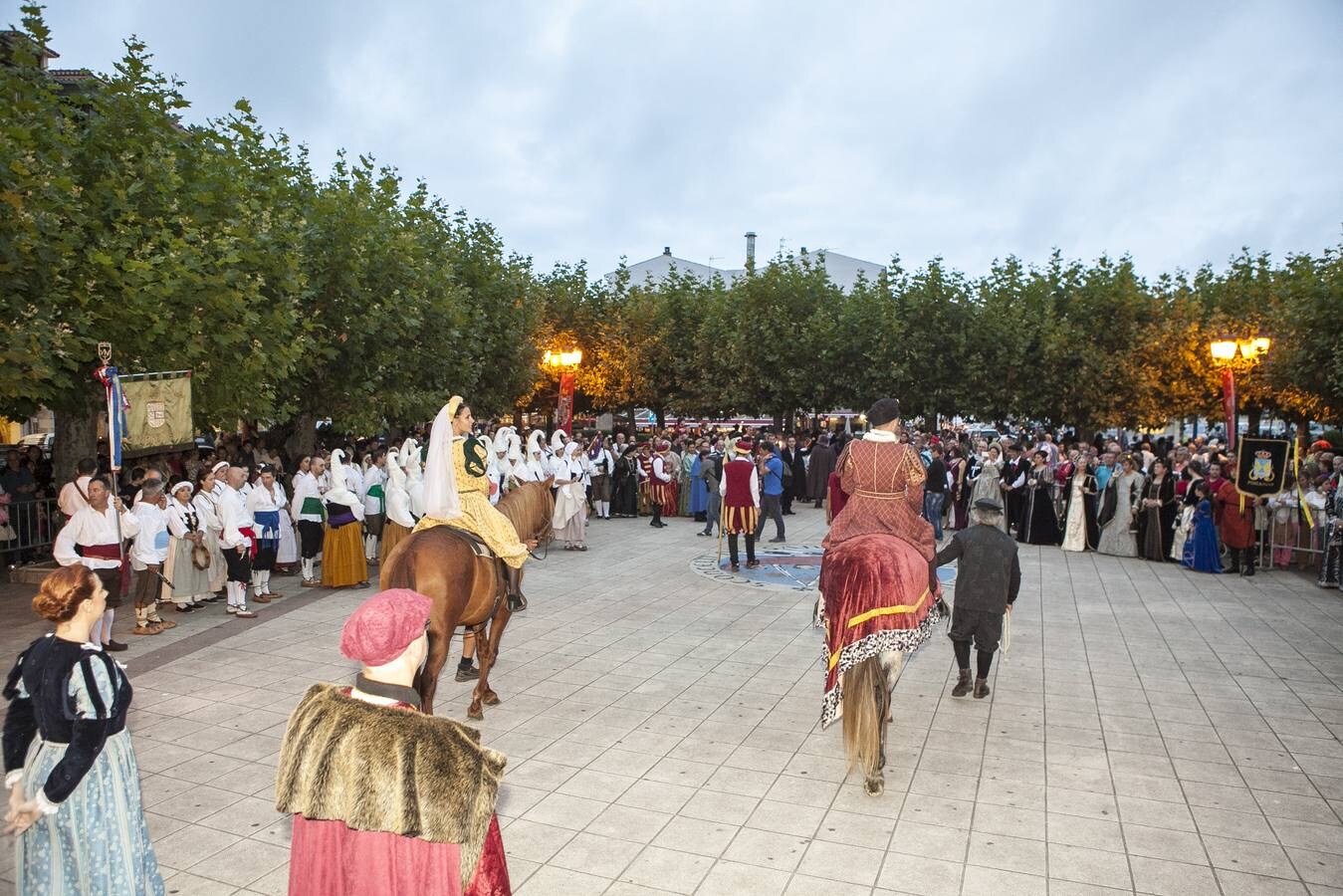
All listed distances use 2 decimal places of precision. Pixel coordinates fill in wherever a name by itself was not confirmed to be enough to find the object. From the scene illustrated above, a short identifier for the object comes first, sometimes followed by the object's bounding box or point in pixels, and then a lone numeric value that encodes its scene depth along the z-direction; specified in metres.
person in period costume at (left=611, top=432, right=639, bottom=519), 23.05
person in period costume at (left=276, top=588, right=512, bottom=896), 2.89
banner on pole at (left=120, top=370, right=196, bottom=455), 12.21
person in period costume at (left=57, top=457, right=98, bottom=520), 9.84
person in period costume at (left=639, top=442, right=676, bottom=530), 21.58
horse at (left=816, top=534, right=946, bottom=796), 6.33
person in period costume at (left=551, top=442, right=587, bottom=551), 16.91
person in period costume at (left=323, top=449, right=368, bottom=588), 13.40
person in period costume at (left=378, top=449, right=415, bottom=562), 12.46
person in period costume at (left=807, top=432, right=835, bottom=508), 24.41
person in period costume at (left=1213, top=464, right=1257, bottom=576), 14.74
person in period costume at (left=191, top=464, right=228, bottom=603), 11.70
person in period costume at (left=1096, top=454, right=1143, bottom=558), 16.70
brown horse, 7.00
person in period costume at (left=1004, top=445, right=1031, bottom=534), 18.67
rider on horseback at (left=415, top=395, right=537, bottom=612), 7.49
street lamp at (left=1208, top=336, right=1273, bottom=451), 19.30
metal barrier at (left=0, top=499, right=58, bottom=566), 15.01
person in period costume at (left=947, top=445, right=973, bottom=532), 19.80
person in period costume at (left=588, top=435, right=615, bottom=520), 22.29
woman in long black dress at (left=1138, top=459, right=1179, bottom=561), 16.27
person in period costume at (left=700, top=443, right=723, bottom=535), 19.62
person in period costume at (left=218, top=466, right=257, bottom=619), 11.45
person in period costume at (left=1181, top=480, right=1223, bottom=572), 15.16
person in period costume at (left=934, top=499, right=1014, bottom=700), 8.13
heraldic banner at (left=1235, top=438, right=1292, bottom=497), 14.61
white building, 55.84
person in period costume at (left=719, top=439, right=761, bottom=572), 14.86
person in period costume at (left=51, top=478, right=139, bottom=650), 9.28
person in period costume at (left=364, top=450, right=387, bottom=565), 14.98
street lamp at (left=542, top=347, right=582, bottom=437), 24.98
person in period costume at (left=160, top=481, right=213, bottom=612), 11.59
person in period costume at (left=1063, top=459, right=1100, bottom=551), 17.41
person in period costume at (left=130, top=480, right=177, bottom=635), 10.45
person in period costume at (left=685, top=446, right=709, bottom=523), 21.46
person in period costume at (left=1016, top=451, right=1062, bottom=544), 17.96
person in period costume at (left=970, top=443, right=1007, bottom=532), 17.77
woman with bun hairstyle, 3.77
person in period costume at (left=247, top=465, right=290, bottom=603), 12.28
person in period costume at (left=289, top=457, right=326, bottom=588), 13.46
